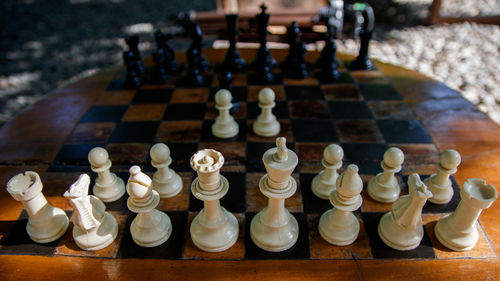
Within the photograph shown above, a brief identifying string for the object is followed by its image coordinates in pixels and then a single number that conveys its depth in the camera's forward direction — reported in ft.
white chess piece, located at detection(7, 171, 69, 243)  1.09
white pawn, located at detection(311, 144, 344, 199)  1.22
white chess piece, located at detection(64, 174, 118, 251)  1.07
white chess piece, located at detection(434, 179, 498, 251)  1.06
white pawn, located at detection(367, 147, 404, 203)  1.23
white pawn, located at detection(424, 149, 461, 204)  1.22
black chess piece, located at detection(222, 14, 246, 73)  1.97
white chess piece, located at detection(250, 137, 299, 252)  1.05
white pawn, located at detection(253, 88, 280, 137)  1.55
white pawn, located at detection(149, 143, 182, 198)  1.25
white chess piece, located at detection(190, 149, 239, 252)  1.05
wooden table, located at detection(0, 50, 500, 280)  1.06
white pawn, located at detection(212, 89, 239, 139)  1.55
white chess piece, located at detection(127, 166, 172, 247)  1.06
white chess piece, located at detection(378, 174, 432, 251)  1.07
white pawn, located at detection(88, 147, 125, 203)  1.25
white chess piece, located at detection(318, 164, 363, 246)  1.07
